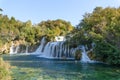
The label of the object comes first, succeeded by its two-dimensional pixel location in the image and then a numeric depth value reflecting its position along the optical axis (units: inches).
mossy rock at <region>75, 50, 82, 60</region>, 530.6
